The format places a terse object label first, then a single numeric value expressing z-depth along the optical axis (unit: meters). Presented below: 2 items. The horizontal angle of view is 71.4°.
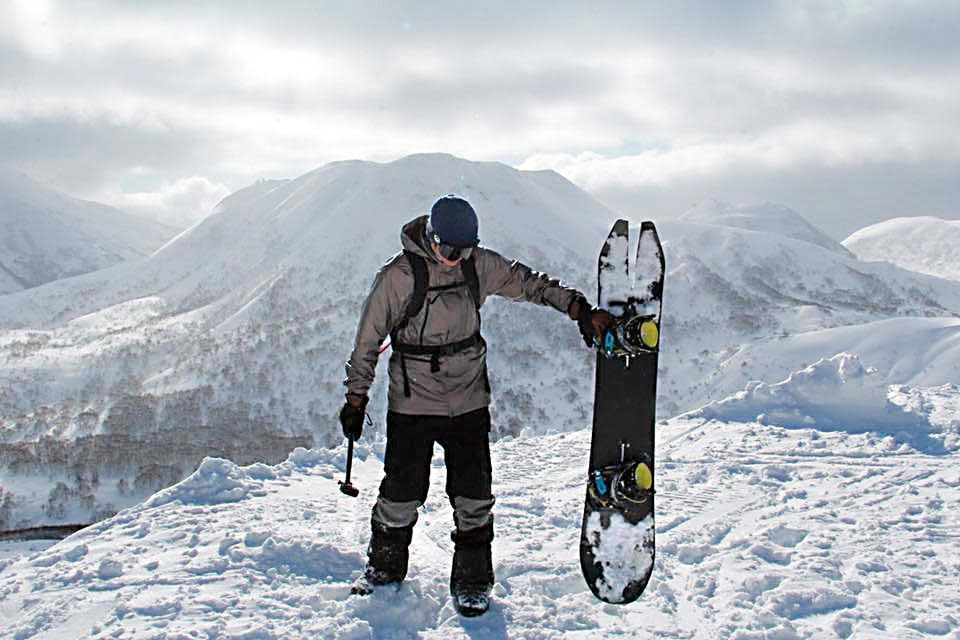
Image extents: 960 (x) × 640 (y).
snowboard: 4.79
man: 4.44
